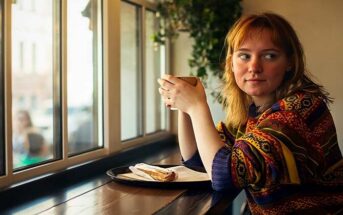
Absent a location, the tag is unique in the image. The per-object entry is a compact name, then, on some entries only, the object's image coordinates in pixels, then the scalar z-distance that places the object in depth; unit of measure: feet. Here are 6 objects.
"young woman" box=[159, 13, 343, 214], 3.34
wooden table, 3.94
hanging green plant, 8.12
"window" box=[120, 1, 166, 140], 7.73
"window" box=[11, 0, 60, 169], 5.06
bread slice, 4.61
